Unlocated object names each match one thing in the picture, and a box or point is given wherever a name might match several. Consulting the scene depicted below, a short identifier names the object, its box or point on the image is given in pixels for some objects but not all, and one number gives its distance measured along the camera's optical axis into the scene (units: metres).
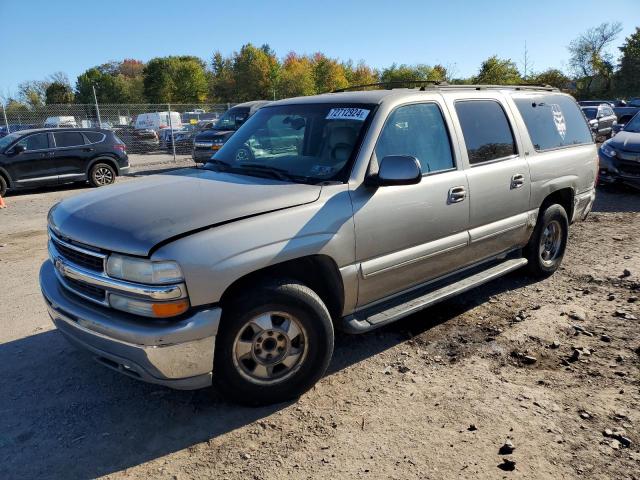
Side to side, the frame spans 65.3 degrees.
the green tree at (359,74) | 71.21
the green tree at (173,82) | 65.69
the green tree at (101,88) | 75.38
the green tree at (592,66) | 55.66
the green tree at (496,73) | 37.12
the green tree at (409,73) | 57.30
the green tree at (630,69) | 52.62
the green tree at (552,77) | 45.19
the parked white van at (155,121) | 24.00
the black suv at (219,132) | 15.77
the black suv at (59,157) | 12.19
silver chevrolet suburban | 2.71
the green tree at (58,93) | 73.88
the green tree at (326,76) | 57.50
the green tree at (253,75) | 59.12
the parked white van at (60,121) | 20.30
